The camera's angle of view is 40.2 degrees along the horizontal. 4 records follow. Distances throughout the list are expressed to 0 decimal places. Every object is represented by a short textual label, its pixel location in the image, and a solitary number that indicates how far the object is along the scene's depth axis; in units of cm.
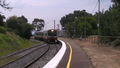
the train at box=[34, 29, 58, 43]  3331
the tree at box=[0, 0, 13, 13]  2141
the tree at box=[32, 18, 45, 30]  10272
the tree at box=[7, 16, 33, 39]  3956
